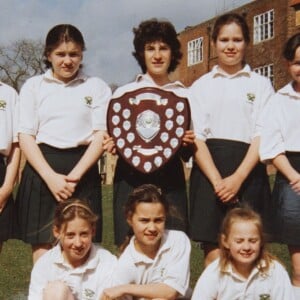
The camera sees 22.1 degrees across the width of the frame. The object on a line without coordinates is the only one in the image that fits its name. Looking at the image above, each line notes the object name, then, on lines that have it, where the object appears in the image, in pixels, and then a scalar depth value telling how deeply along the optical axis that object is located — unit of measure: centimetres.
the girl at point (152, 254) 529
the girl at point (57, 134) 558
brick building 3478
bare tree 3828
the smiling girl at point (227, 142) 548
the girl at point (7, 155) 568
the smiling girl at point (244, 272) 509
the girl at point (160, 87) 554
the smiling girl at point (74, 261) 531
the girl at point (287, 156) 540
